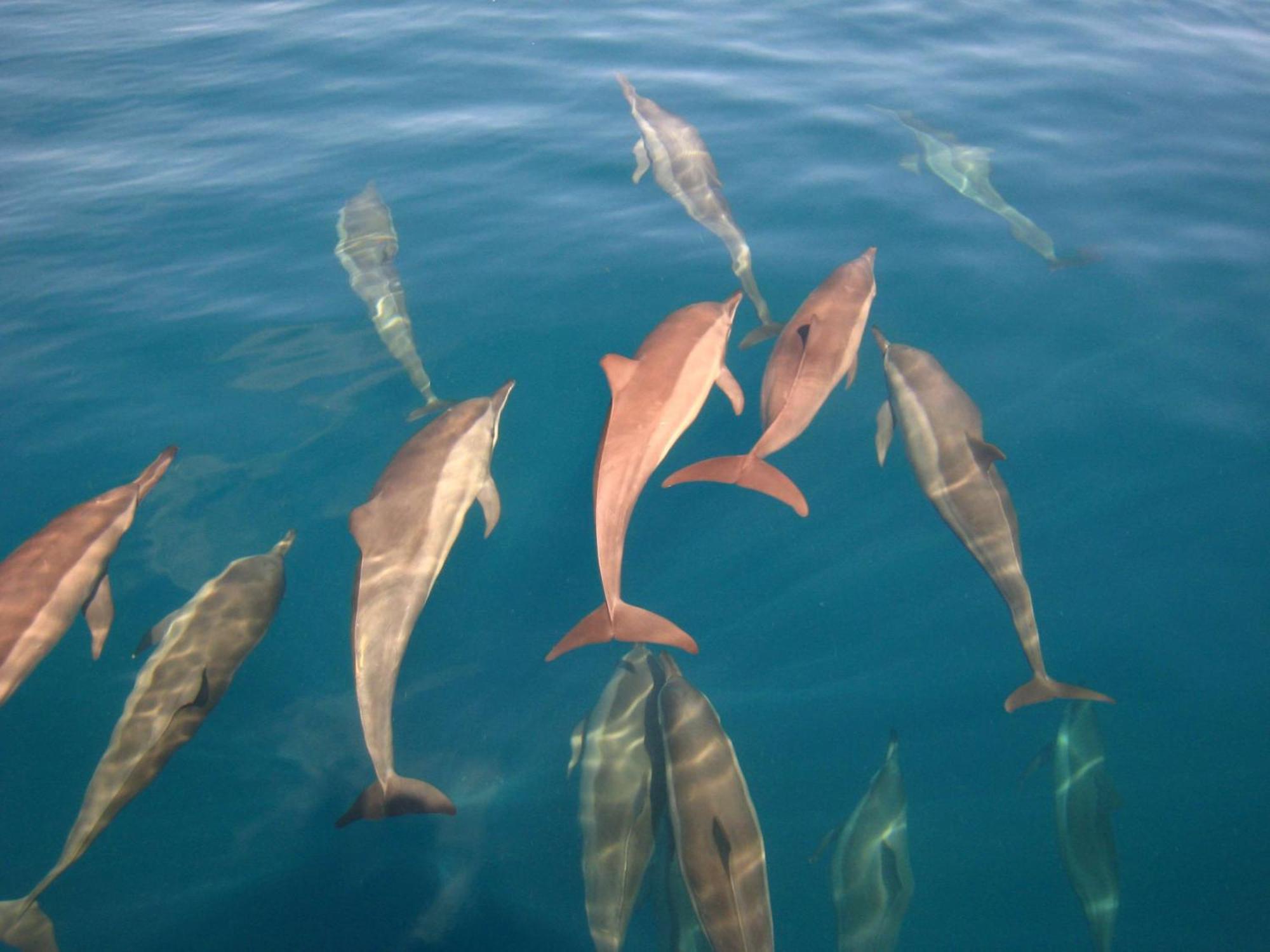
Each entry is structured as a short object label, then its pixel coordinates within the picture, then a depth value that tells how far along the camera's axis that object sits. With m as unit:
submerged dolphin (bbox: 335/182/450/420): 6.96
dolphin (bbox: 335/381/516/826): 4.33
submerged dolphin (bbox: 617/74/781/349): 7.66
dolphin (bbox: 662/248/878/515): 5.13
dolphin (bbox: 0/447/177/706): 4.48
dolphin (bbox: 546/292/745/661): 4.63
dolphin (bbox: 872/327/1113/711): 4.92
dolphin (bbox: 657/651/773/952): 3.73
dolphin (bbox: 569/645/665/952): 4.23
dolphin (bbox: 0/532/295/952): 4.18
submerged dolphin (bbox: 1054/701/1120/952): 4.55
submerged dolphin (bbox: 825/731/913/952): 4.49
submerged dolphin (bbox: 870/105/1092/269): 8.04
